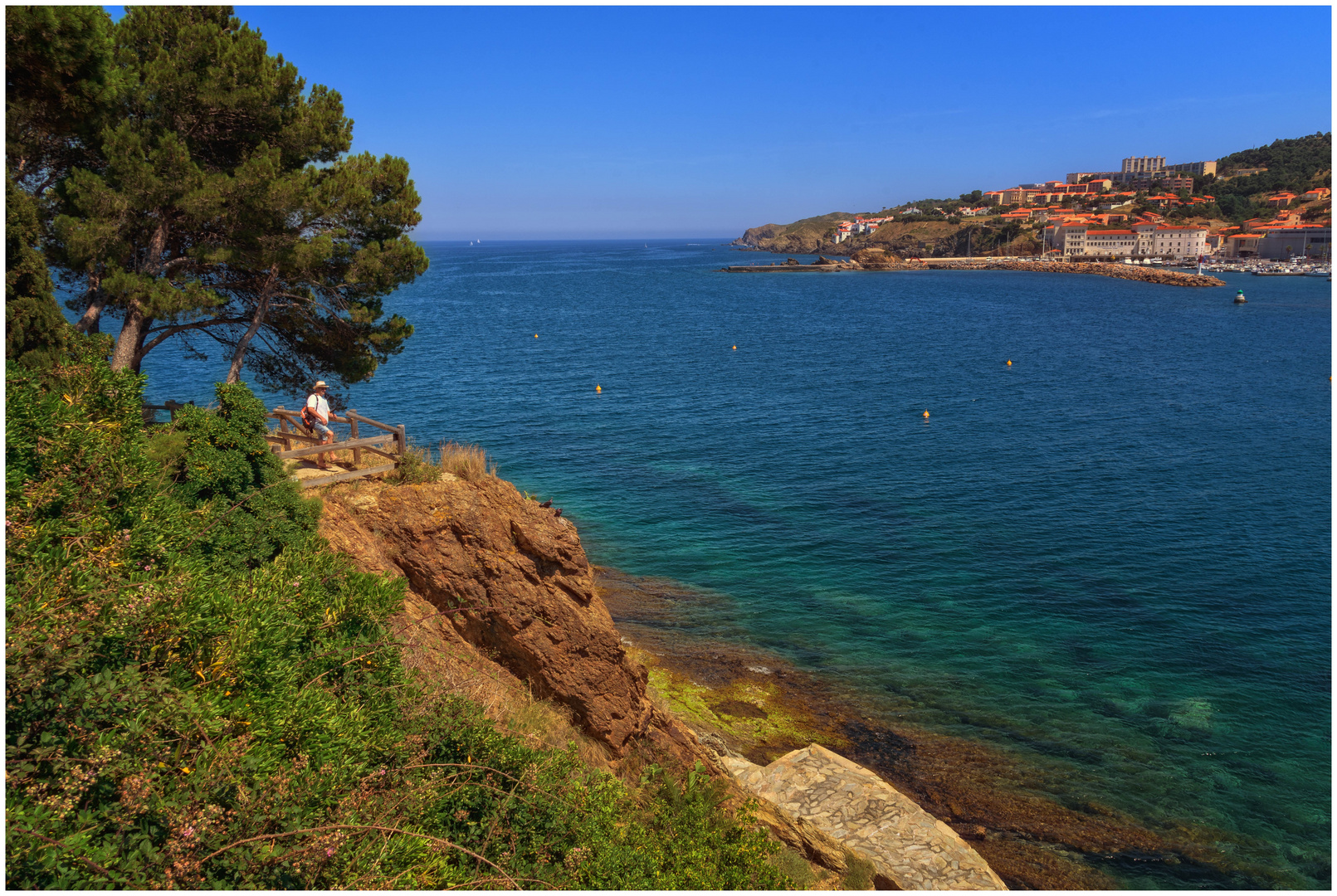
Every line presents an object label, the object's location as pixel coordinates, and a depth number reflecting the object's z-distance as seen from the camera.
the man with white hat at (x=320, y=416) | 15.22
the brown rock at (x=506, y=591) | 13.14
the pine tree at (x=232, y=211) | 15.20
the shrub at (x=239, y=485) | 10.09
